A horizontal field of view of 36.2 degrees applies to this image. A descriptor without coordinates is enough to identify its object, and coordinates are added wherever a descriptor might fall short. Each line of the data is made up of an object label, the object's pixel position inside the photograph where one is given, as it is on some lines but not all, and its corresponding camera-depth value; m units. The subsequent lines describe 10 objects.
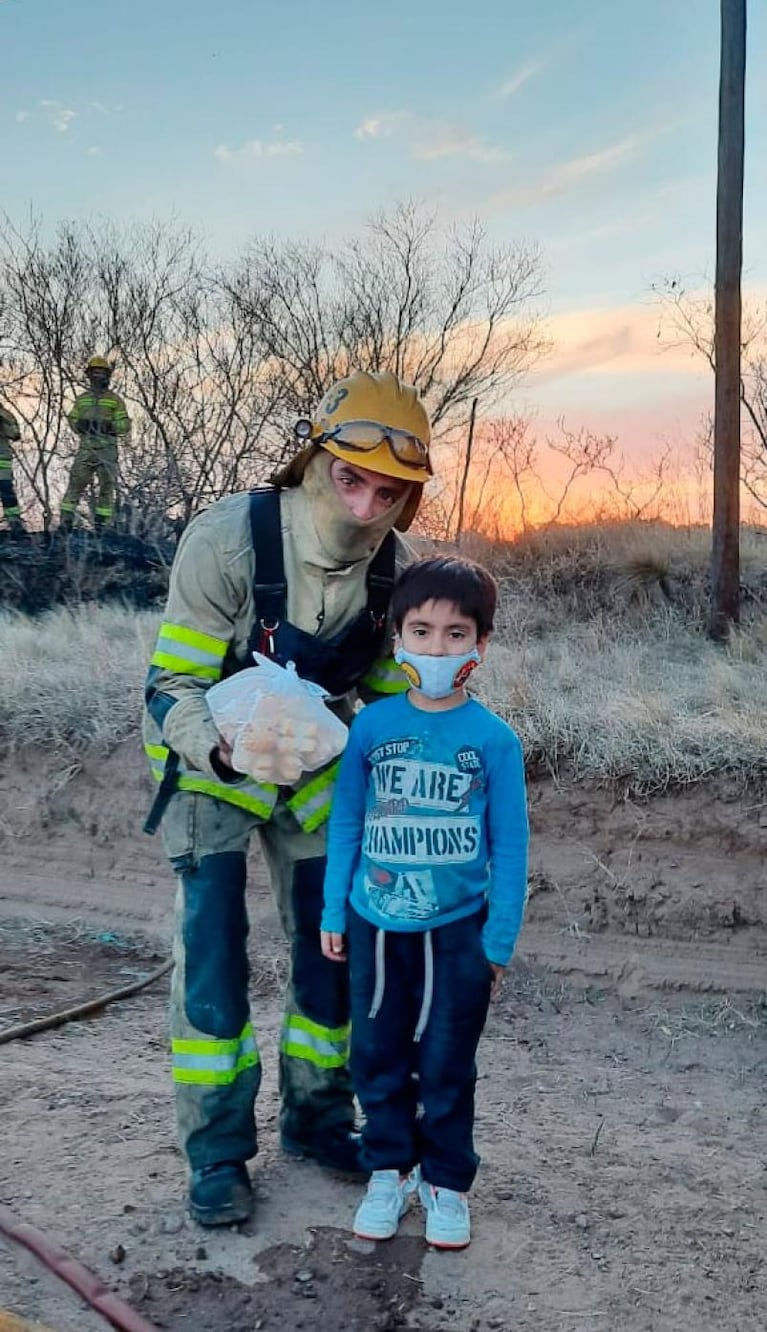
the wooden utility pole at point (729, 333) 9.16
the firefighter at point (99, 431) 12.98
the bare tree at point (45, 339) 13.88
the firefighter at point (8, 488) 12.76
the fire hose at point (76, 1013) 4.64
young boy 2.96
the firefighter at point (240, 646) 3.19
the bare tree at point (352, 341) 14.43
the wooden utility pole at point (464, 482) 13.18
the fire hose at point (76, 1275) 2.74
